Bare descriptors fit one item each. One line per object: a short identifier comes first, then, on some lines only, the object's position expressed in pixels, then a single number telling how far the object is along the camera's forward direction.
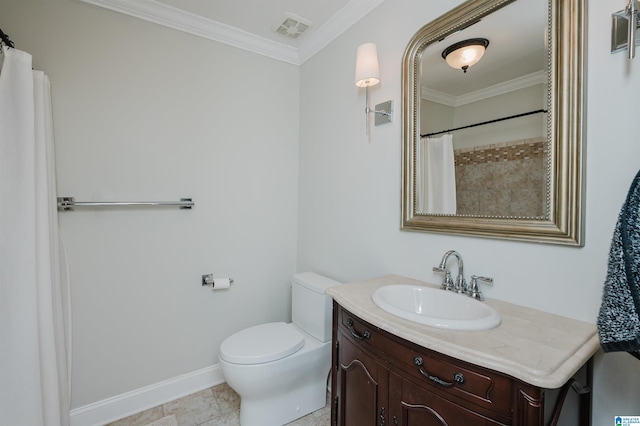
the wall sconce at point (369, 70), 1.54
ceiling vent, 1.95
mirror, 0.99
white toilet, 1.52
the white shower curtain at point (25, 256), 1.28
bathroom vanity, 0.72
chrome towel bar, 1.62
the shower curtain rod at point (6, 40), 1.36
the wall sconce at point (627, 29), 0.85
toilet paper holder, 2.03
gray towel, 0.70
